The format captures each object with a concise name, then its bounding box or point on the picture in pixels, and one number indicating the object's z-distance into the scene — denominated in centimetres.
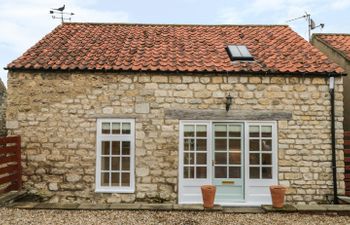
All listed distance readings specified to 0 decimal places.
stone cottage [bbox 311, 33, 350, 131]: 1127
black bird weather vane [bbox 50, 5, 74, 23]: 1335
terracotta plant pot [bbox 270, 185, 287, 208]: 821
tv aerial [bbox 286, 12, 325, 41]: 1414
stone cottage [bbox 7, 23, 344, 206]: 884
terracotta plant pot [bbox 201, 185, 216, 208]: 816
